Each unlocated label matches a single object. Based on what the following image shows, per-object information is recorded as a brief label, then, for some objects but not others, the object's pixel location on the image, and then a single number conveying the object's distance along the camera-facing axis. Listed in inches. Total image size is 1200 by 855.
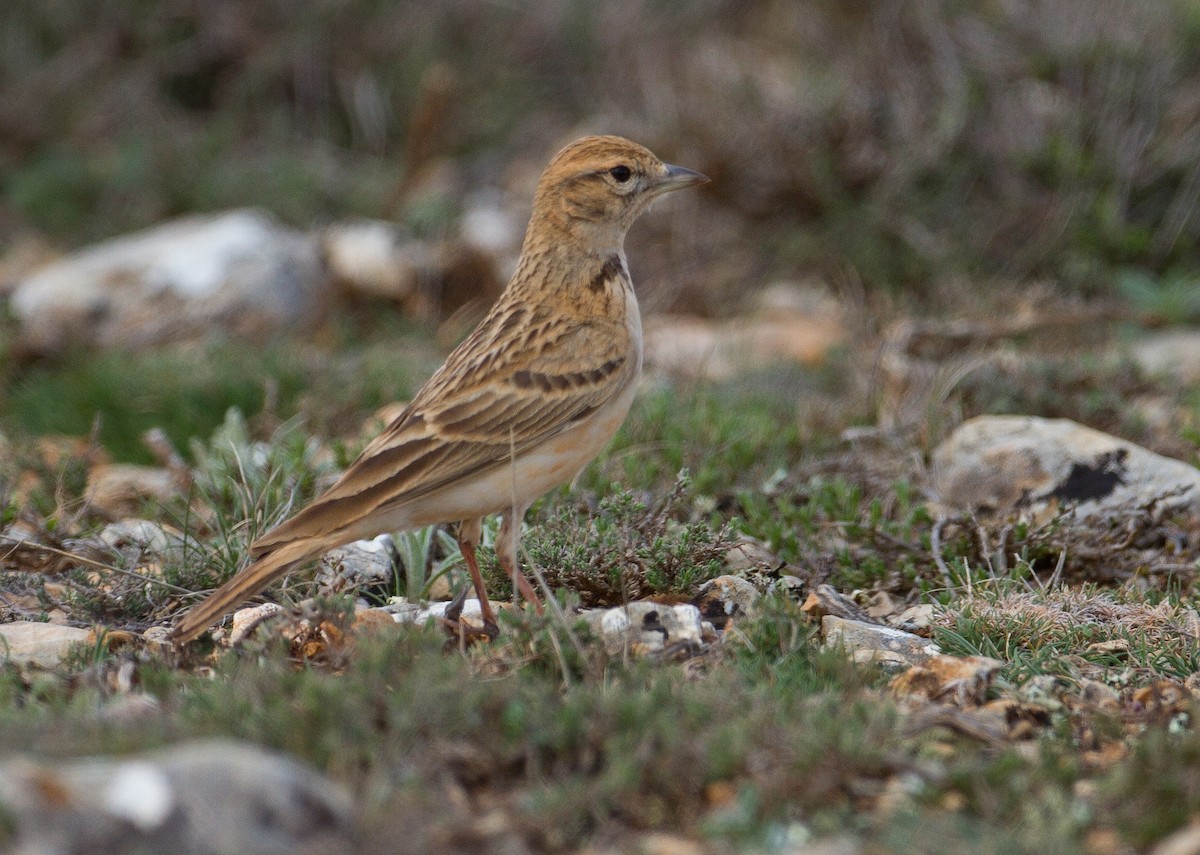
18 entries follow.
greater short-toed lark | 343.3
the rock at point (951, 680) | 310.7
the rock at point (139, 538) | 407.2
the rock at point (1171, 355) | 609.6
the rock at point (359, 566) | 390.0
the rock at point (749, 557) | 402.9
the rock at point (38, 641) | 335.6
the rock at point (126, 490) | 482.3
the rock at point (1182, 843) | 228.1
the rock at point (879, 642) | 340.5
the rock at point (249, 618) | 346.9
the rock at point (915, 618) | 377.1
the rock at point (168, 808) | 204.2
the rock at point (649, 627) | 316.8
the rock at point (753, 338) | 650.2
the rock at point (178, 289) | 708.7
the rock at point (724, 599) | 362.9
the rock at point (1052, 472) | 445.7
